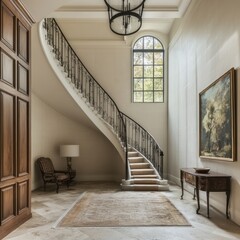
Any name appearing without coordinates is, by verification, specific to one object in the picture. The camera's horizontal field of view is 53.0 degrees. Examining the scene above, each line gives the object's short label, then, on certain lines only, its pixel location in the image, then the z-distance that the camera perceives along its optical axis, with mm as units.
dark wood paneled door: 3252
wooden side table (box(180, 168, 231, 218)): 3973
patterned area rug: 3820
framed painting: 3867
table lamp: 7472
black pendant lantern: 3611
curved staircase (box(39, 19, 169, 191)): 6529
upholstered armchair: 6661
